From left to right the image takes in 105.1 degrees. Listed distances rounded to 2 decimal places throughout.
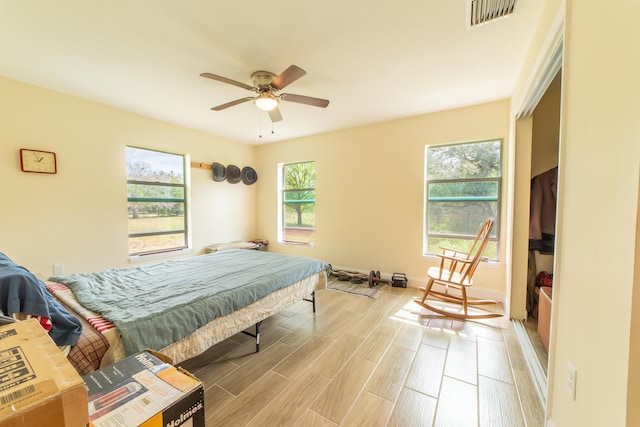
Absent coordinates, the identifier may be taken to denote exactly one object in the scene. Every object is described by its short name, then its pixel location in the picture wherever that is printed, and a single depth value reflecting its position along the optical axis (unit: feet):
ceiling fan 7.46
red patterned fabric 3.77
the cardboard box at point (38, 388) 1.59
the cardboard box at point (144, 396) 2.58
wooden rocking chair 8.34
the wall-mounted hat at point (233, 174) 15.07
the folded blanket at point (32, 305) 3.61
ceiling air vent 5.07
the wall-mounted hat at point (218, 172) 14.20
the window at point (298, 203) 15.31
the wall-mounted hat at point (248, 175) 16.05
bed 4.15
